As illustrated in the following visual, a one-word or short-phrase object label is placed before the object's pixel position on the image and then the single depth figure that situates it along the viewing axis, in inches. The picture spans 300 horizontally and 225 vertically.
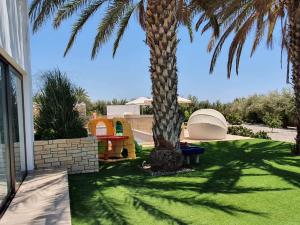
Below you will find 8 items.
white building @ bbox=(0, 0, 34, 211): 162.8
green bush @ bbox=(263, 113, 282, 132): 750.9
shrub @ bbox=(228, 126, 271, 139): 506.8
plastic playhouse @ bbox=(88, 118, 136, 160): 338.0
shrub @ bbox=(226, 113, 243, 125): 799.7
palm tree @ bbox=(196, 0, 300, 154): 328.9
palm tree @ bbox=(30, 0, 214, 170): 271.7
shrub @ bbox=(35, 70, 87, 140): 278.0
